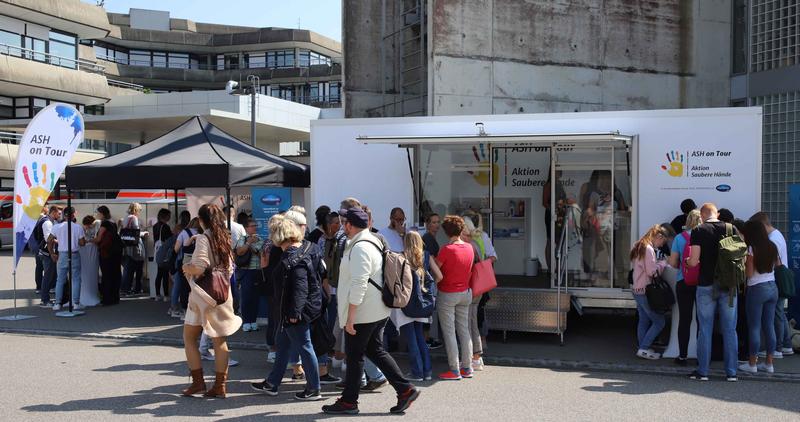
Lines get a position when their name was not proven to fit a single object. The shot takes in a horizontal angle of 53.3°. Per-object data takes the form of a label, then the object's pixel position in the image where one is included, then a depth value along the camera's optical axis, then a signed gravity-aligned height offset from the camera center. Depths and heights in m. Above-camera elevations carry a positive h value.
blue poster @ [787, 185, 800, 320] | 9.91 -0.52
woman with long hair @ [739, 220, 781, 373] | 8.12 -0.95
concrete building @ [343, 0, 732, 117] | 16.33 +3.03
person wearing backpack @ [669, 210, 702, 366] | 8.50 -0.92
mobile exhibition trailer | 9.66 +0.28
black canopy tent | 11.29 +0.42
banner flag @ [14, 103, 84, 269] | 11.56 +0.51
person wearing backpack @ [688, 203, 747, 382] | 7.81 -0.83
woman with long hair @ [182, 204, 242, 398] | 6.96 -0.99
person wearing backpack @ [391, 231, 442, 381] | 7.55 -1.08
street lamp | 22.81 +3.05
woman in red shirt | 7.94 -1.00
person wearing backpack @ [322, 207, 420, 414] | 6.39 -0.95
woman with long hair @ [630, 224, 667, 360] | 8.94 -0.88
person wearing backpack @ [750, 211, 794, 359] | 8.59 -1.32
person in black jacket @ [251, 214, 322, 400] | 6.80 -0.86
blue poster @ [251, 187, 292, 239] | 12.16 -0.10
